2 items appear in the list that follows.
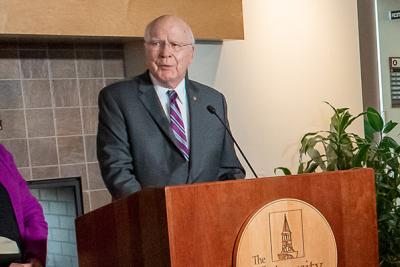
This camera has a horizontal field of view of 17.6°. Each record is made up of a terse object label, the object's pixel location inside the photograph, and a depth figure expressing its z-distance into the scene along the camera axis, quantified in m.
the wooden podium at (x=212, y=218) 3.34
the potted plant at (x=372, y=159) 5.71
